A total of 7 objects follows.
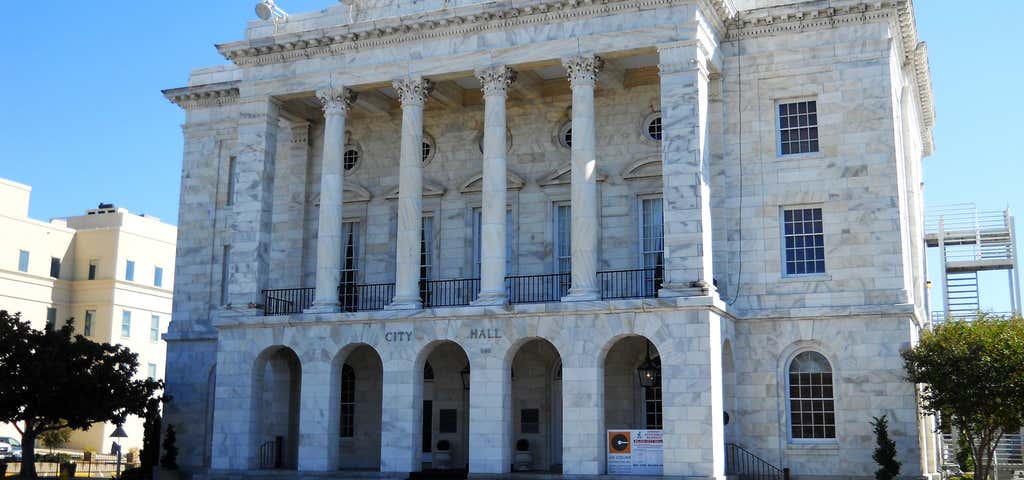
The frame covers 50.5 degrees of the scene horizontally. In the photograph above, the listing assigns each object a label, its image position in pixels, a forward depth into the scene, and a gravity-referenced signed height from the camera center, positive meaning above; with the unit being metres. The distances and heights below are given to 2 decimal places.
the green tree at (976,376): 27.97 +1.98
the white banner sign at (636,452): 29.19 -0.04
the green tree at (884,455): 28.94 -0.06
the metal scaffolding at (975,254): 44.77 +8.24
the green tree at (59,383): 34.69 +2.05
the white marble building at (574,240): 30.42 +6.41
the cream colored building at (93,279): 65.94 +10.45
